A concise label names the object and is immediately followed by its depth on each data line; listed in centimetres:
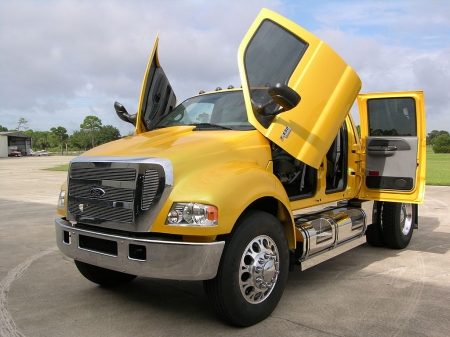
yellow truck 337
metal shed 8119
